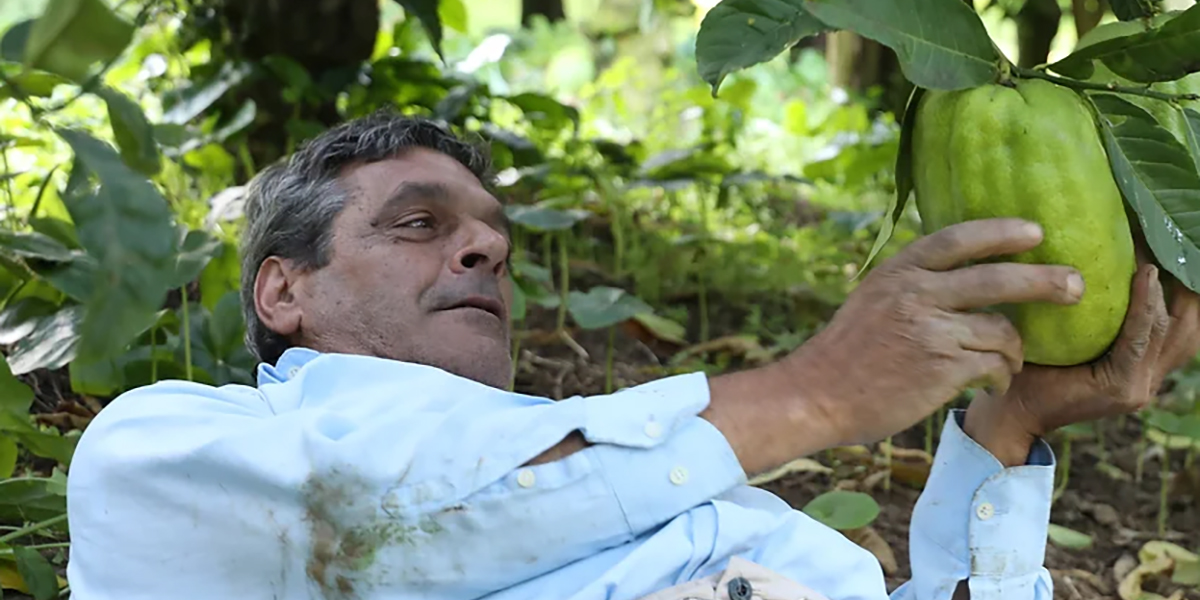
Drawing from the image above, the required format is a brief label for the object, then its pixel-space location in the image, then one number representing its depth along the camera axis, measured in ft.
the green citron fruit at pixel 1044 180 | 3.76
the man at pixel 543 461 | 3.77
